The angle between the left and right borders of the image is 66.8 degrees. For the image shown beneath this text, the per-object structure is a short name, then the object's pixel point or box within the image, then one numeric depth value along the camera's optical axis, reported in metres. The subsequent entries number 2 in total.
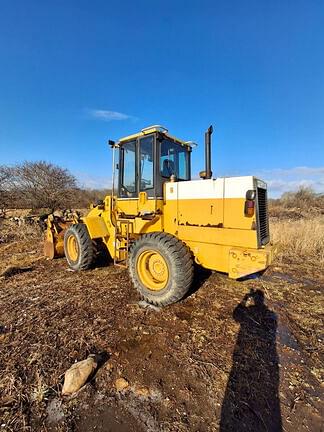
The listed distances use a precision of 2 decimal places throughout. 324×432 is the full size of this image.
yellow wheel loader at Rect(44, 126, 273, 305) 3.61
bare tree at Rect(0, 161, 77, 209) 12.43
